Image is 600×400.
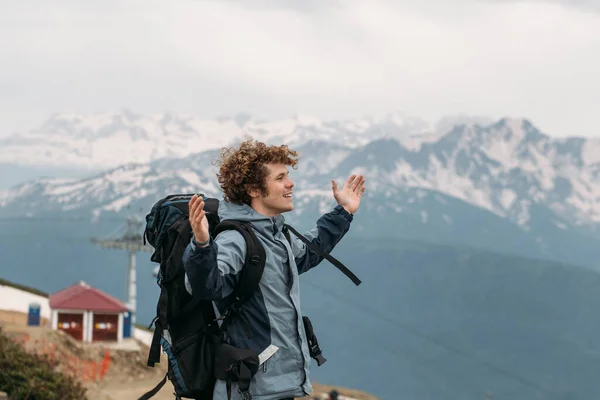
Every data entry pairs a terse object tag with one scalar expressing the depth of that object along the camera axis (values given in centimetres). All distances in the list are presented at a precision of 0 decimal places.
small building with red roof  3719
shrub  1212
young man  436
